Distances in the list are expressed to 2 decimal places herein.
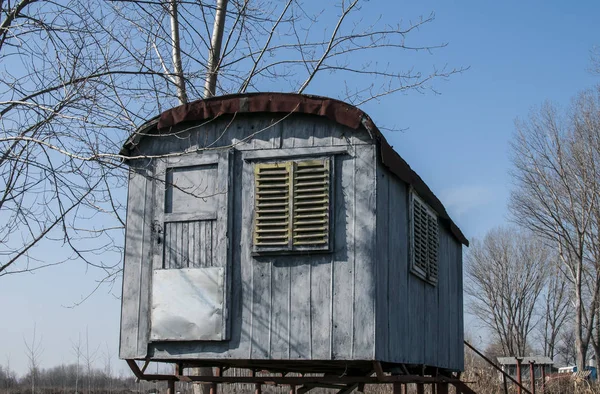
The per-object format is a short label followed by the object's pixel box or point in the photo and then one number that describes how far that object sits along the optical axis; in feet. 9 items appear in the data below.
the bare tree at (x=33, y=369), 96.44
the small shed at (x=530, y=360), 68.37
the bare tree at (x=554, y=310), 170.65
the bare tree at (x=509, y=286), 167.73
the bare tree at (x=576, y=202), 108.68
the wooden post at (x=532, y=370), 64.08
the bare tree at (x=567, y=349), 217.56
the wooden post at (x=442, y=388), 45.11
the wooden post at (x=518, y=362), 64.85
